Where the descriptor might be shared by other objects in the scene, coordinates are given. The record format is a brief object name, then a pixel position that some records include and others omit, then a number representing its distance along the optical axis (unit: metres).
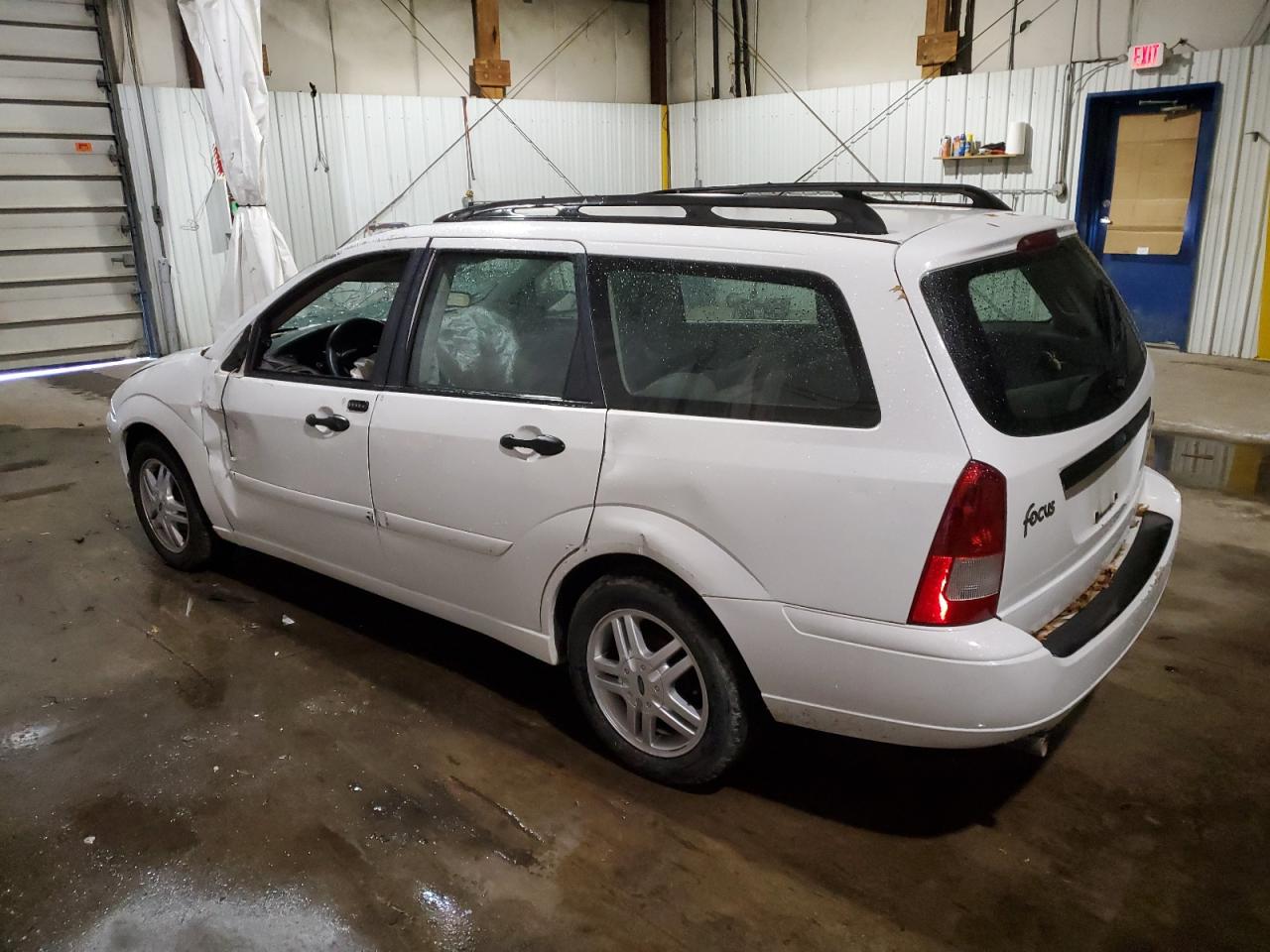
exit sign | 8.37
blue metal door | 8.60
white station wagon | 2.18
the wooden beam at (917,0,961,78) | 9.73
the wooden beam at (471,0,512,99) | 11.14
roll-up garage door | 8.99
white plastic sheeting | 7.84
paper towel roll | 9.27
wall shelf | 9.48
